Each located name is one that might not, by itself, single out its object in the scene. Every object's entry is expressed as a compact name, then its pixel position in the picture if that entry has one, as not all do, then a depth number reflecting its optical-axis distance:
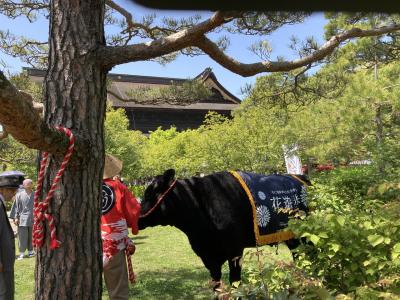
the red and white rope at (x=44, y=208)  2.03
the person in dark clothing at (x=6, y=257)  3.63
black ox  4.06
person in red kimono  3.72
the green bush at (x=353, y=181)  6.16
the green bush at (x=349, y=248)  2.23
